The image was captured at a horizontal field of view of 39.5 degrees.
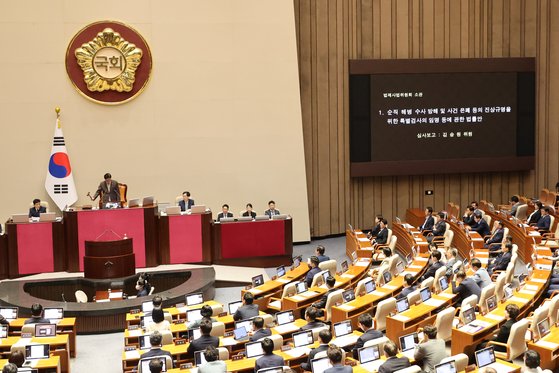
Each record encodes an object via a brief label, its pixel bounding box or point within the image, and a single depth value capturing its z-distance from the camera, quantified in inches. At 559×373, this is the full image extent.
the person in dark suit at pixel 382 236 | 614.9
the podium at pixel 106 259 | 531.2
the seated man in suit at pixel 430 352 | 321.1
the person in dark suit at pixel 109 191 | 589.1
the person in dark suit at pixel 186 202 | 613.6
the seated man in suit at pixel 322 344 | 321.7
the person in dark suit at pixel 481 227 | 620.7
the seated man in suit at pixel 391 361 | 300.8
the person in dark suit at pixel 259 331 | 355.3
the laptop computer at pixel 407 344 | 338.0
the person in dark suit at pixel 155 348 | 328.4
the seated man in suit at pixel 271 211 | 625.2
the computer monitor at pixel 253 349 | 341.7
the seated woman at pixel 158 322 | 381.4
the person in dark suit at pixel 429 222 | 648.7
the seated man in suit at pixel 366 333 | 343.0
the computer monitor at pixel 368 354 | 322.7
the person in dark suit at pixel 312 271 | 488.1
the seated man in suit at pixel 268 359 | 311.6
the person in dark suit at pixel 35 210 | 585.3
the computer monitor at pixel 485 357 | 309.6
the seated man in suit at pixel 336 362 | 288.5
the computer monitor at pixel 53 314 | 418.3
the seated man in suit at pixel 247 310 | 400.8
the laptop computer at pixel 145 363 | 316.2
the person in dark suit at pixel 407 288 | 417.2
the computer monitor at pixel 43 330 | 385.4
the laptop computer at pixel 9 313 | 419.8
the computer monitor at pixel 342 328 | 369.1
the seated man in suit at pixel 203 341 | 347.6
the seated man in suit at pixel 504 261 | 494.0
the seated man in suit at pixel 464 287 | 420.5
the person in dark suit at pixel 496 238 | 581.3
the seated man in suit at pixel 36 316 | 394.9
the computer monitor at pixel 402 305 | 397.7
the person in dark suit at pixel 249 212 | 623.0
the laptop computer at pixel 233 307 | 418.0
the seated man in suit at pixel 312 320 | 364.5
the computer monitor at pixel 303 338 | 352.5
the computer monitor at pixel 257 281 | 490.9
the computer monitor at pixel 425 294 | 416.3
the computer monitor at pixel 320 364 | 309.7
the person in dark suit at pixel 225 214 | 617.9
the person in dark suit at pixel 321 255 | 510.9
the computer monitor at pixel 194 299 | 446.0
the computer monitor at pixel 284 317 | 393.7
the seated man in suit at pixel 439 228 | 615.8
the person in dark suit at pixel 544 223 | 613.3
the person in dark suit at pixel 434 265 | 473.4
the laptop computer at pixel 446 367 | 287.4
